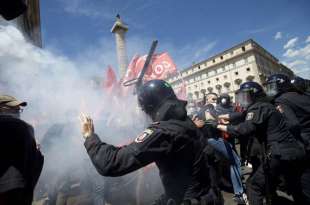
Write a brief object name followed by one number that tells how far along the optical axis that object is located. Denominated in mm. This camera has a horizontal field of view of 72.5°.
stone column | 25427
